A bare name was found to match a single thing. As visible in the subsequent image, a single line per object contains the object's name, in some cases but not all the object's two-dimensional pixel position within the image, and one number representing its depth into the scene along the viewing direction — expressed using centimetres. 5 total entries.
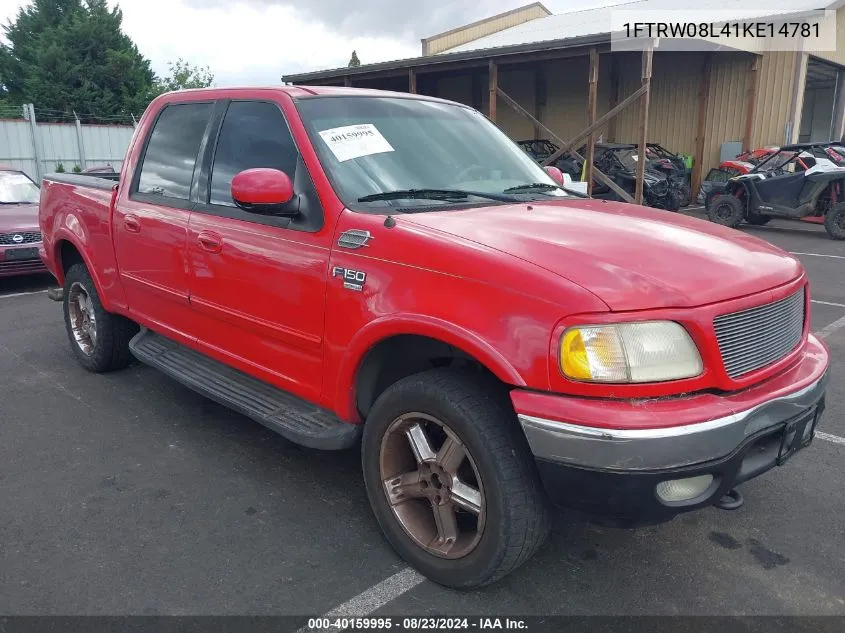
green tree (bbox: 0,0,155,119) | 4562
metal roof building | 1833
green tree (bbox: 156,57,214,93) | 5031
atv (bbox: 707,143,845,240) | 1314
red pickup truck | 215
